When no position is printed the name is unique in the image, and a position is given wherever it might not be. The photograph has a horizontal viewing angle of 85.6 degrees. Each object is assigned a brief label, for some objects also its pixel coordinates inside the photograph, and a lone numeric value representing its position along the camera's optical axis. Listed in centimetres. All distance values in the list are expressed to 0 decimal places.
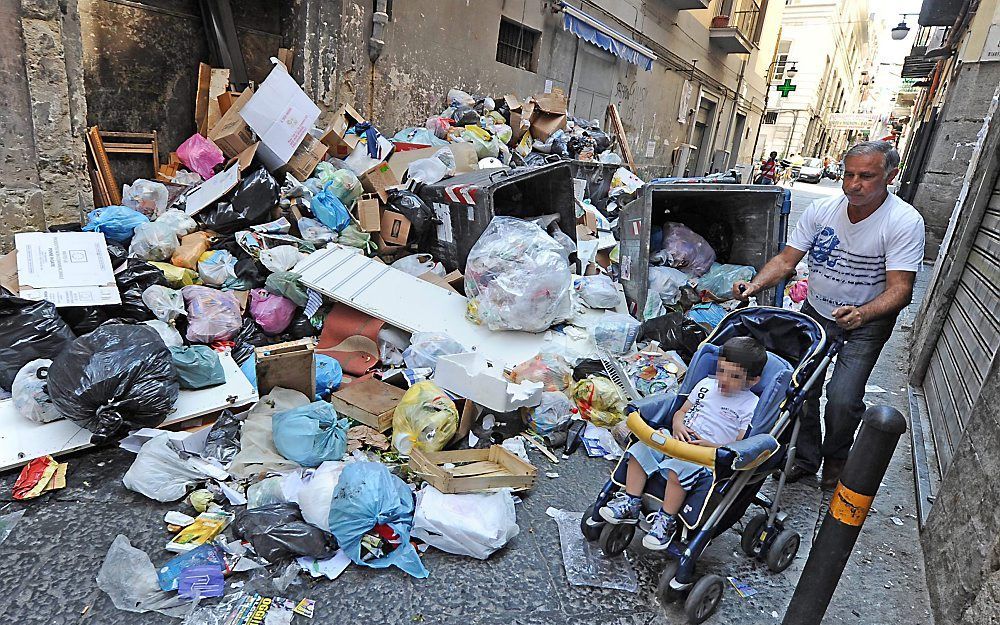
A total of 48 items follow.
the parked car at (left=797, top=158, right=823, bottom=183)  3028
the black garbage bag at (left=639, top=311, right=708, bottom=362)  404
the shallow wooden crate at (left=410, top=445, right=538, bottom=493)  235
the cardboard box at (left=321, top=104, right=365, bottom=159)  522
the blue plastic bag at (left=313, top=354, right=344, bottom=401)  325
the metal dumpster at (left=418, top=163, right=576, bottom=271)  430
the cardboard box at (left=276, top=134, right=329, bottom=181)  474
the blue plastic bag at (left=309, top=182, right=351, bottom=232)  442
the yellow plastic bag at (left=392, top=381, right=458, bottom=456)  274
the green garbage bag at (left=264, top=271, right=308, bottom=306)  381
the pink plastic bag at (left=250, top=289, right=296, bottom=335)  375
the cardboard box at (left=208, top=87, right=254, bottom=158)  462
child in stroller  199
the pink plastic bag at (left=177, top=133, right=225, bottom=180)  470
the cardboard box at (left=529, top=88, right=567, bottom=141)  782
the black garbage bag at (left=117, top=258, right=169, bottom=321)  339
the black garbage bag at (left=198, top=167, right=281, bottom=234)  419
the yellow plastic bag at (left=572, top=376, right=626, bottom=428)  321
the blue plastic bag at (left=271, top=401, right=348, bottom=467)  252
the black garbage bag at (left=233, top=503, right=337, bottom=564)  206
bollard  150
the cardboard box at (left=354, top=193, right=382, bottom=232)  459
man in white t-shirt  230
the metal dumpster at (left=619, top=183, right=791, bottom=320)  414
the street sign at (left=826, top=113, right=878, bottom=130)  5172
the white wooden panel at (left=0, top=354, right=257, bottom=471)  239
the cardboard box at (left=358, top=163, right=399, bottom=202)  502
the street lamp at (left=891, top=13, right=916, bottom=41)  2180
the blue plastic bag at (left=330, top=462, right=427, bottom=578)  209
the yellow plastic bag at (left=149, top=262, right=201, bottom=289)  373
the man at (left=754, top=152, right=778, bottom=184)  1606
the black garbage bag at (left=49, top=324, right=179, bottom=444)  239
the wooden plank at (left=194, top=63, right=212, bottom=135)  505
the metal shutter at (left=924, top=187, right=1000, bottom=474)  277
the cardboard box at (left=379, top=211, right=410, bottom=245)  466
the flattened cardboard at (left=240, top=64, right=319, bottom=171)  453
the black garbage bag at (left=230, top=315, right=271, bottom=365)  351
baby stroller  189
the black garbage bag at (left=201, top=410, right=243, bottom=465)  262
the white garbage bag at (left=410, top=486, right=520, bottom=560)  217
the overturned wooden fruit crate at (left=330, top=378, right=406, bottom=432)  293
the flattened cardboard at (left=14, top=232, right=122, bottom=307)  313
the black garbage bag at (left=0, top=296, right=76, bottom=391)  280
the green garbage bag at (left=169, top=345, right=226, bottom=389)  284
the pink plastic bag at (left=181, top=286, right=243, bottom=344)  347
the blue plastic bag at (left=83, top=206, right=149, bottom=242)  388
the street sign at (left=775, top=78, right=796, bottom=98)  2464
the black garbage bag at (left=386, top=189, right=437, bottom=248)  469
